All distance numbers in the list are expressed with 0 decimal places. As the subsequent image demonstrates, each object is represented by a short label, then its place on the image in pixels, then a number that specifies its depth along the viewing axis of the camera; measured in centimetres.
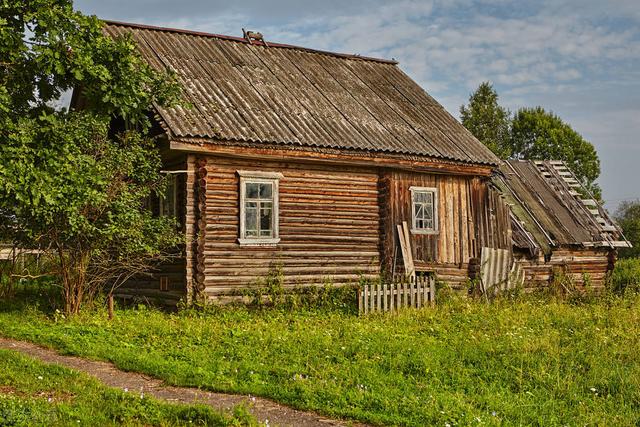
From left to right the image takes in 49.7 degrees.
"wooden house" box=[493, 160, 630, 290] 1958
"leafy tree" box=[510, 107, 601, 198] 4716
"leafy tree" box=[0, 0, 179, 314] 1076
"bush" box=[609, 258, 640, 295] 1928
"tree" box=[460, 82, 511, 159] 4666
